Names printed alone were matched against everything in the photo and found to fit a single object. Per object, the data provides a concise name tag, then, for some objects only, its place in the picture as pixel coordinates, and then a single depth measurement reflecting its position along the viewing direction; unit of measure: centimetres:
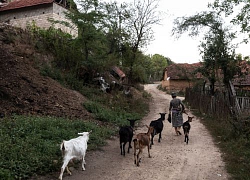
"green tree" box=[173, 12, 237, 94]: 1466
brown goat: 659
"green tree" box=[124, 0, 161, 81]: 1930
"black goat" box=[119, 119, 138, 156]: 727
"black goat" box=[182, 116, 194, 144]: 887
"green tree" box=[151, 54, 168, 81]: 7550
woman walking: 1024
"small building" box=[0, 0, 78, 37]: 2278
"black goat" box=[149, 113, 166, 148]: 889
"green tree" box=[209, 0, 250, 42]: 1276
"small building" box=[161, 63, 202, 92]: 4019
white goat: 531
